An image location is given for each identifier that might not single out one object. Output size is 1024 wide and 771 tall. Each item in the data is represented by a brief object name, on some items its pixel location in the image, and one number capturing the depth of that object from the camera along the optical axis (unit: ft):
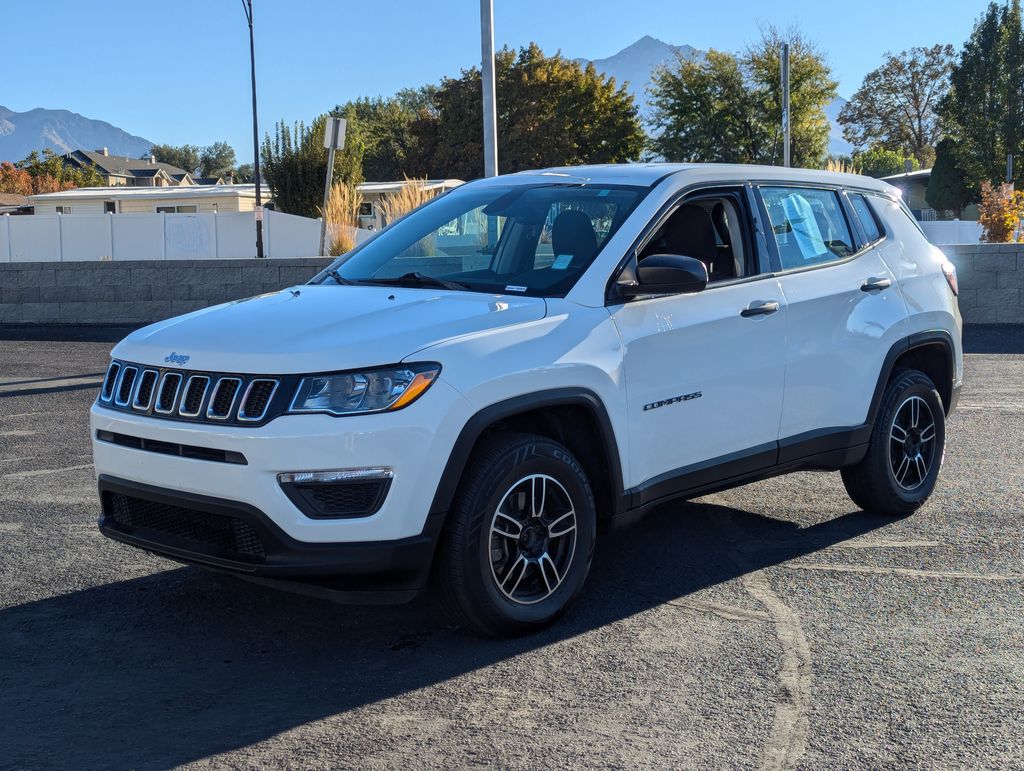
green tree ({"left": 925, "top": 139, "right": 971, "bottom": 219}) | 209.85
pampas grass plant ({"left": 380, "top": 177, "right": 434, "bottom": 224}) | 62.44
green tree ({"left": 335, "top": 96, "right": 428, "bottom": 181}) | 264.76
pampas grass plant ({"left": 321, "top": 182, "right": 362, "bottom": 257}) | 64.39
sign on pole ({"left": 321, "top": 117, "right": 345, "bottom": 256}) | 60.59
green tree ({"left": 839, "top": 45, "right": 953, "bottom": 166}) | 307.37
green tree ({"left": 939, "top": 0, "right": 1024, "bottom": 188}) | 194.18
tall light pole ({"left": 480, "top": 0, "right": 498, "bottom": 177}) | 56.75
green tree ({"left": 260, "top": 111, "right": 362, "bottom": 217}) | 118.62
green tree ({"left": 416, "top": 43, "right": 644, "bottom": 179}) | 225.15
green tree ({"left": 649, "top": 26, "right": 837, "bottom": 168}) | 200.23
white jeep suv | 13.92
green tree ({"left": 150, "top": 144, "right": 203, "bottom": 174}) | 525.34
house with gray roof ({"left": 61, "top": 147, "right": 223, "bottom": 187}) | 373.61
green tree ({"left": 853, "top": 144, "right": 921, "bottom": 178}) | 324.04
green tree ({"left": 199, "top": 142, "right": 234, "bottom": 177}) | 524.93
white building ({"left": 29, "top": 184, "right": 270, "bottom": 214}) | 198.70
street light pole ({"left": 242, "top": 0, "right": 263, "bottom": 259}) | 112.57
